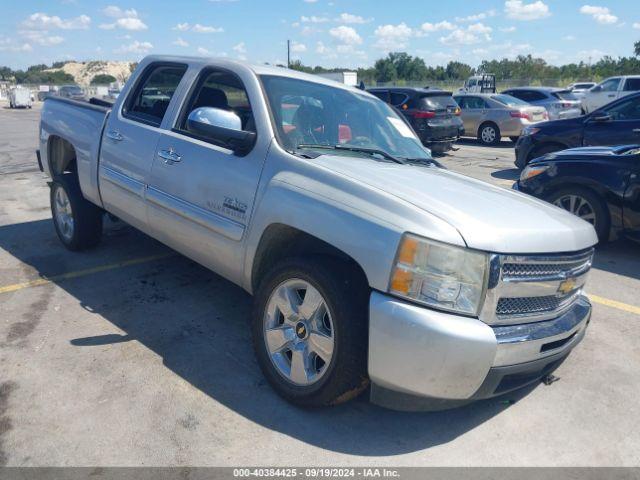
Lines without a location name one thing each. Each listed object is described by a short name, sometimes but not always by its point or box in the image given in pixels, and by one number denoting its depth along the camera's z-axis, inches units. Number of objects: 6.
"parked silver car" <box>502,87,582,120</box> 727.5
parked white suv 786.2
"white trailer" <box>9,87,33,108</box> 1706.4
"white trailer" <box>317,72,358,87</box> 1173.5
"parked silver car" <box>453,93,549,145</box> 642.2
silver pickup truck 102.0
